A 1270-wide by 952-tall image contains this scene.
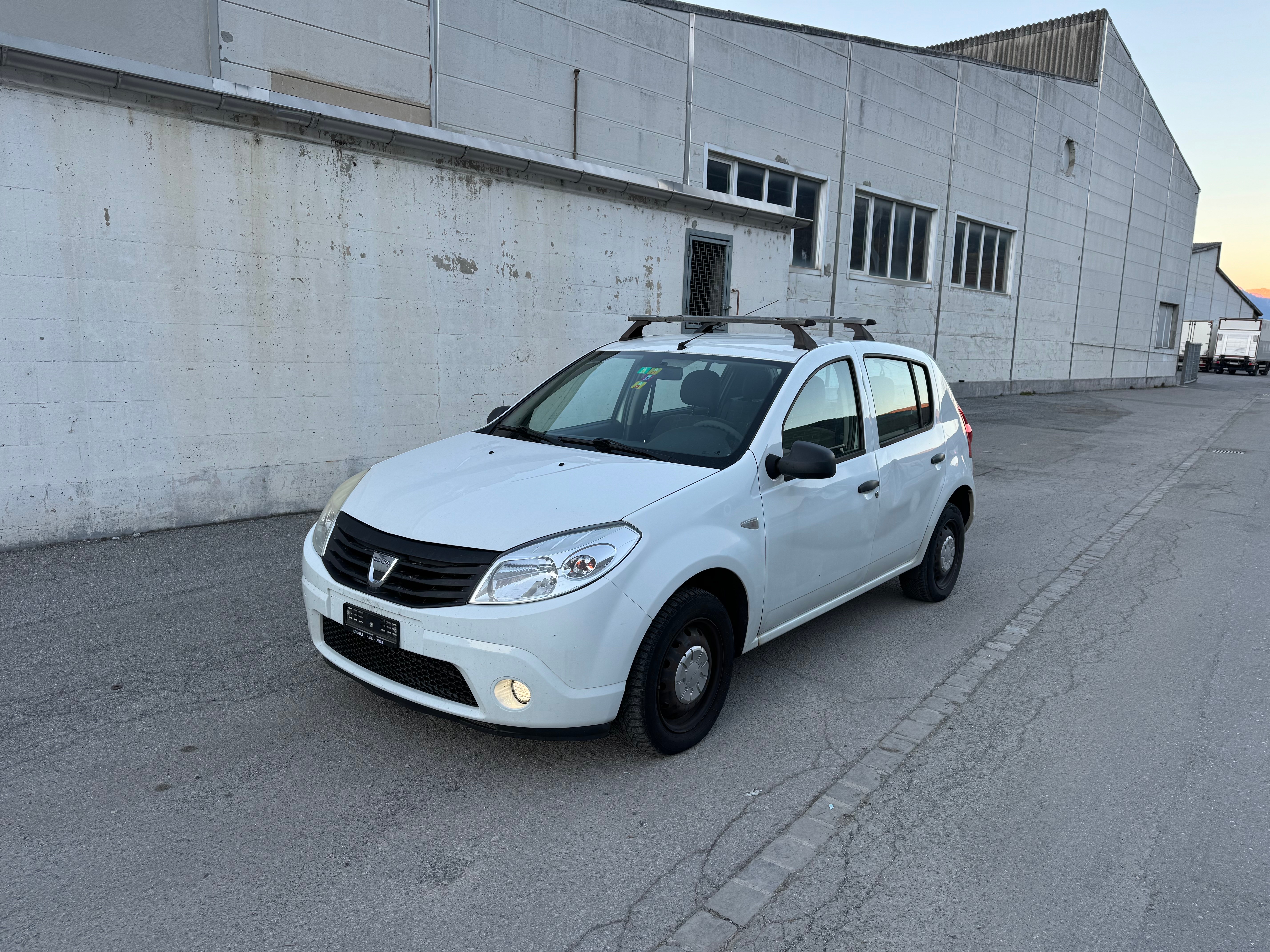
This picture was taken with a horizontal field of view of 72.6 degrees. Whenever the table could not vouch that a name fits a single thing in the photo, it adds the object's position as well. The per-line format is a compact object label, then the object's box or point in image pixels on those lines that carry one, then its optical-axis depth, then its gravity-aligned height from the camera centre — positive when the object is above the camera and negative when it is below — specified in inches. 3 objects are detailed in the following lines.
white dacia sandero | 124.3 -33.2
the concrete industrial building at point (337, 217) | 248.7 +37.9
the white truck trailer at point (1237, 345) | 1993.1 +10.4
